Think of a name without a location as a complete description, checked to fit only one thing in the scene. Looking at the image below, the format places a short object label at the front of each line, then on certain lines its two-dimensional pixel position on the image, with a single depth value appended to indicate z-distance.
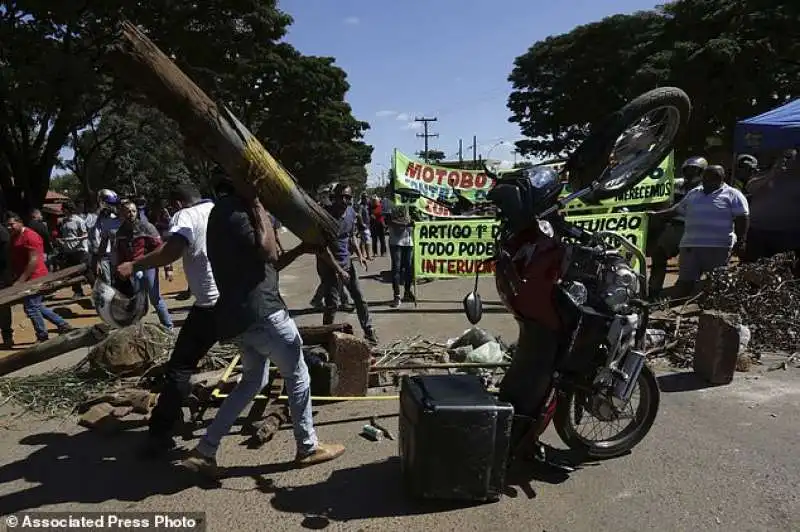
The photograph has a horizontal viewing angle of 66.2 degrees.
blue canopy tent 10.26
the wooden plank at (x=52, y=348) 4.62
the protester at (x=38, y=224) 11.15
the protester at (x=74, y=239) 11.88
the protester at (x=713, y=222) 6.57
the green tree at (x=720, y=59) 20.89
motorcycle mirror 3.62
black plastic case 3.19
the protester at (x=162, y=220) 15.71
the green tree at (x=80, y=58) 14.16
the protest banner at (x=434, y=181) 10.41
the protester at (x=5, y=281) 8.24
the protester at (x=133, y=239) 6.91
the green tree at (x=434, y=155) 63.84
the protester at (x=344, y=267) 7.13
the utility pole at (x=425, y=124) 67.69
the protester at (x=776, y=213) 8.46
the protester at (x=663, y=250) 8.71
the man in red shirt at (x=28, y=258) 7.91
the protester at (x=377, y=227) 19.06
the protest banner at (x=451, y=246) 9.44
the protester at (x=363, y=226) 14.89
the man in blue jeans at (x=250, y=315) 3.47
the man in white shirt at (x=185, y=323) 4.06
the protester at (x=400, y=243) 9.64
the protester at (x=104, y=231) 4.82
